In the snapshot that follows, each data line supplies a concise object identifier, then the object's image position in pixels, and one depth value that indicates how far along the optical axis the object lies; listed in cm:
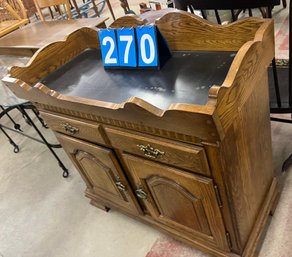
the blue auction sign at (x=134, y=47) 94
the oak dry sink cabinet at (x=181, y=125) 75
